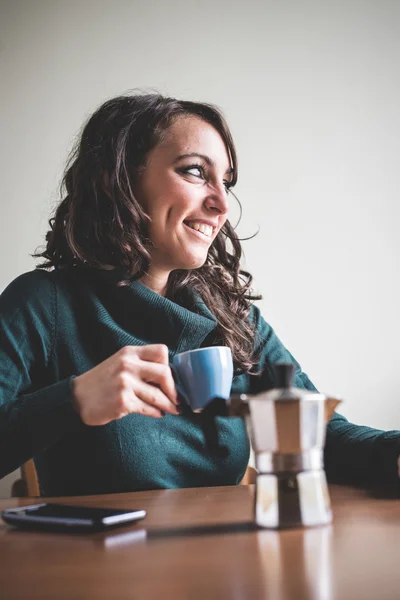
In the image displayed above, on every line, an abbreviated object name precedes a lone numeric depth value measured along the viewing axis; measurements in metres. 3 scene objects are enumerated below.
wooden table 0.55
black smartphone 0.79
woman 1.27
